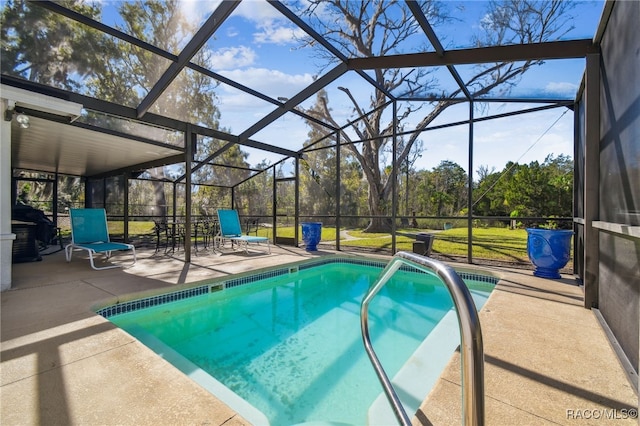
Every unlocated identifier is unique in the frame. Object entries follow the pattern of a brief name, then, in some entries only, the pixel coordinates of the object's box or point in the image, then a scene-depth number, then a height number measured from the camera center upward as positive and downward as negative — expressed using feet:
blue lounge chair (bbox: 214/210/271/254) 25.09 -1.37
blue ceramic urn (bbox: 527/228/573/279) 14.61 -1.92
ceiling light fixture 12.85 +4.02
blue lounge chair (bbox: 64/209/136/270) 18.37 -1.41
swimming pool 7.68 -4.94
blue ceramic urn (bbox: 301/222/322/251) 26.45 -2.09
